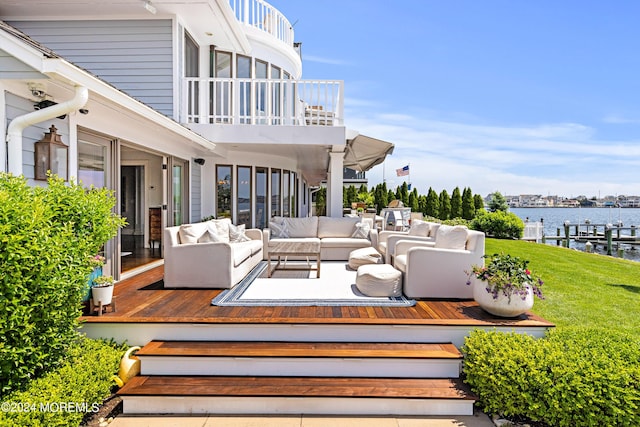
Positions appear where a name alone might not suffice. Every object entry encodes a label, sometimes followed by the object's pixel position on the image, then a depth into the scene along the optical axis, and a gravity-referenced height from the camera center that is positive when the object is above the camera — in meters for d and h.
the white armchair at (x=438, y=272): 4.62 -0.81
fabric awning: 9.27 +1.54
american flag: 16.80 +1.63
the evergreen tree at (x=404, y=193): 19.83 +0.76
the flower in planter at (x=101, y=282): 3.86 -0.81
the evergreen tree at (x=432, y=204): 18.66 +0.16
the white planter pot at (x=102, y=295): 3.81 -0.93
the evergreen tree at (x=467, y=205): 17.88 +0.12
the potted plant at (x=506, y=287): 3.81 -0.82
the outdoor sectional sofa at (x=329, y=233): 7.60 -0.58
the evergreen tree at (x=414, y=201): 19.50 +0.32
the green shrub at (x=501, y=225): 14.91 -0.71
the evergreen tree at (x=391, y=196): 21.10 +0.62
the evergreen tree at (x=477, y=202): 18.03 +0.26
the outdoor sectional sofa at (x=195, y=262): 5.04 -0.77
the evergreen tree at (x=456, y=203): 18.12 +0.21
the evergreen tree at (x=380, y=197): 21.00 +0.56
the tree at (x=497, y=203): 17.72 +0.22
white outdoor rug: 4.41 -1.14
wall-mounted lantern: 3.93 +0.55
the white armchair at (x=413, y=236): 6.27 -0.50
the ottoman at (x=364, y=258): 6.30 -0.88
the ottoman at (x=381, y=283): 4.75 -0.98
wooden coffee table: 5.77 -0.70
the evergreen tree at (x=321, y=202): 22.66 +0.28
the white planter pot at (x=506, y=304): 3.81 -1.00
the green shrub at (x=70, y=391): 2.44 -1.35
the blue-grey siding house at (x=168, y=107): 3.77 +1.43
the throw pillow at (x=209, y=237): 5.36 -0.46
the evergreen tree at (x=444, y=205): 18.40 +0.09
